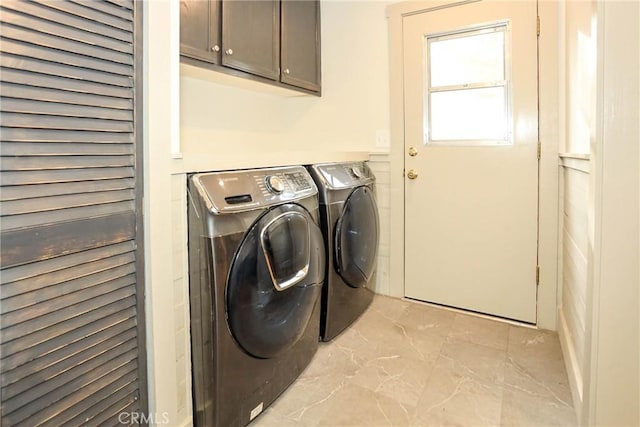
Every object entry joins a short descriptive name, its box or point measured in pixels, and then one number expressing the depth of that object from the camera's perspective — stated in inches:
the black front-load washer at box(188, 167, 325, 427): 46.4
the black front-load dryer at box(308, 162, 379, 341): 71.2
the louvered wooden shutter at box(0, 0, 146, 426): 30.4
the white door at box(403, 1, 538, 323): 82.4
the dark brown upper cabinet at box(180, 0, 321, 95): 69.9
